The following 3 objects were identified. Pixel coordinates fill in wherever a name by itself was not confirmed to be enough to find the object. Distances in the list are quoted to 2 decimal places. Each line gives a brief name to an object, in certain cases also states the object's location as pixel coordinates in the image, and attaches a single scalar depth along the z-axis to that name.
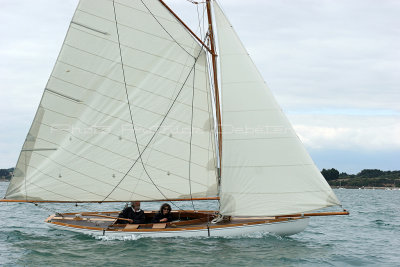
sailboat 19.78
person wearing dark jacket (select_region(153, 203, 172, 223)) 20.03
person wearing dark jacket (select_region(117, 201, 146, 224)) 20.16
